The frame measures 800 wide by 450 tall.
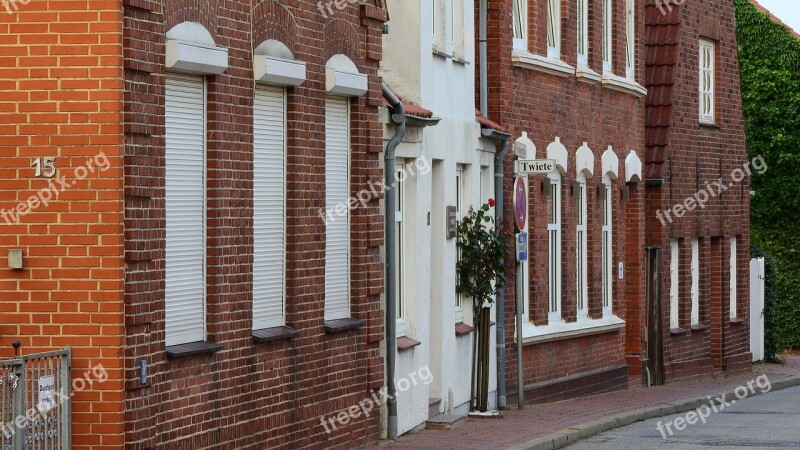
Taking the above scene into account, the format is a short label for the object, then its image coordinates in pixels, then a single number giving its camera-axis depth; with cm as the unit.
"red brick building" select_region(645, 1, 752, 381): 2861
